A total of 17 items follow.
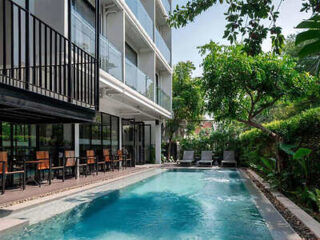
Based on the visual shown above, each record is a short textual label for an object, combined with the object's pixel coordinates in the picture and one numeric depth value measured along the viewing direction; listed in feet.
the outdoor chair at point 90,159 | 37.35
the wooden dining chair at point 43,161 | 27.30
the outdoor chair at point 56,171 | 33.50
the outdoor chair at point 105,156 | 43.20
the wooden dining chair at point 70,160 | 31.57
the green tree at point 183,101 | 78.74
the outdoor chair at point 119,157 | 47.77
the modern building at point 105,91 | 19.60
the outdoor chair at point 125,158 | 50.38
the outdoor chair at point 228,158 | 62.34
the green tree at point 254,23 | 14.57
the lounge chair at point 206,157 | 64.47
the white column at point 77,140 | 36.37
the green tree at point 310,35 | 6.55
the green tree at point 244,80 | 31.12
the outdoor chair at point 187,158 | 65.98
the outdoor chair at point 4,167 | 21.73
